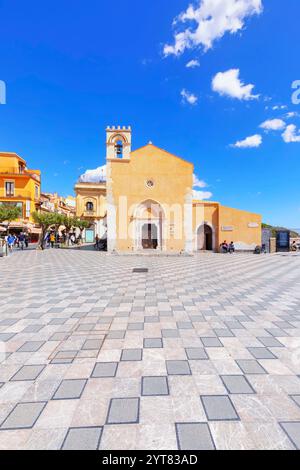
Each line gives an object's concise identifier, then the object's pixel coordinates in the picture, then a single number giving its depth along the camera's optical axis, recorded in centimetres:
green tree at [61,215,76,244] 2356
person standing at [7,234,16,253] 1957
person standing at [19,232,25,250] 2155
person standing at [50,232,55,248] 2605
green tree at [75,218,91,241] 2734
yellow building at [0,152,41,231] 2906
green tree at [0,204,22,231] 1591
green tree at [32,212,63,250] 2022
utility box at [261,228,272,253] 2207
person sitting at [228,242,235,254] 2089
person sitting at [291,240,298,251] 2380
